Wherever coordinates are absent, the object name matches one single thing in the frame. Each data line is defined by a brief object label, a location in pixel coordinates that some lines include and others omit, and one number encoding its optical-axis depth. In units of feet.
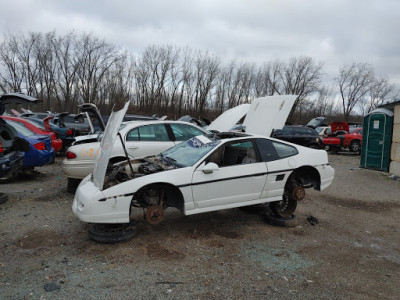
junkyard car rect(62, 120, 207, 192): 20.52
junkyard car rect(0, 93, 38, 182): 19.16
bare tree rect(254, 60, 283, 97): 155.43
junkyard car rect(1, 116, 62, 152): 26.43
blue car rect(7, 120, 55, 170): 23.82
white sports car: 13.25
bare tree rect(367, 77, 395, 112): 194.10
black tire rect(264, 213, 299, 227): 16.43
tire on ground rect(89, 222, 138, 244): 13.56
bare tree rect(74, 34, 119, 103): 126.41
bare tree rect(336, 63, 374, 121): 181.16
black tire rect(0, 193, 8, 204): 19.24
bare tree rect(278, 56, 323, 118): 160.76
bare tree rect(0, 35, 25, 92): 122.01
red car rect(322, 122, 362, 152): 56.44
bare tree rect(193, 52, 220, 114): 136.15
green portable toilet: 37.01
